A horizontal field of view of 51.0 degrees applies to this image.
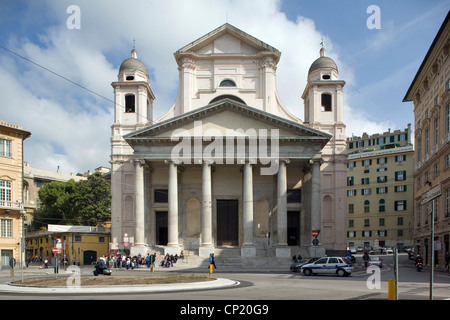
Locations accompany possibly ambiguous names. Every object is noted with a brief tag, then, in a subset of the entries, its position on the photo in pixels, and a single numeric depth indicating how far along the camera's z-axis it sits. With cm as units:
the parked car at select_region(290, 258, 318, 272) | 3562
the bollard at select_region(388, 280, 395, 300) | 1262
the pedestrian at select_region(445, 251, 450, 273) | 3644
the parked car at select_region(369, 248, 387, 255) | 7500
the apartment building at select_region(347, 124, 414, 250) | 8369
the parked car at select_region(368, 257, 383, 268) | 4195
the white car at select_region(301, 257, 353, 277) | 3098
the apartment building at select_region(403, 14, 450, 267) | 3962
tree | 7181
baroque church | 4550
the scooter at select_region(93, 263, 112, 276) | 2779
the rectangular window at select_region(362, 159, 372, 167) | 8919
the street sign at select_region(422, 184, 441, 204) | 1137
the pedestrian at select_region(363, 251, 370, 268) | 4225
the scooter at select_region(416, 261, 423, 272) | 3731
